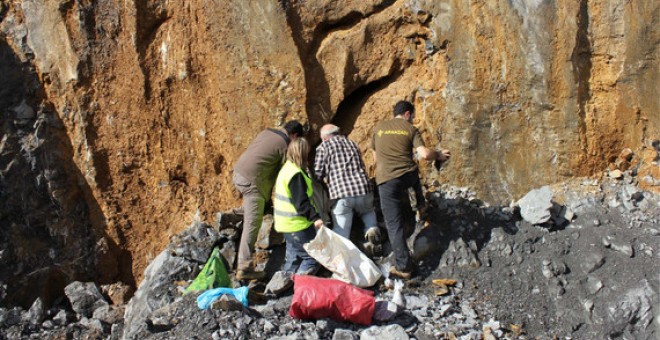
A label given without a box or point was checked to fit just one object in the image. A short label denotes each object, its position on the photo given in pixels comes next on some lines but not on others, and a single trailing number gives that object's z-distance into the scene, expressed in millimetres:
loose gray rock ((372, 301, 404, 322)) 5117
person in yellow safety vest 5512
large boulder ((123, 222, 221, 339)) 6066
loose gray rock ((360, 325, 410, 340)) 4812
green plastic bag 5785
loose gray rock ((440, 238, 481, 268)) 5785
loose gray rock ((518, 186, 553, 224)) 5953
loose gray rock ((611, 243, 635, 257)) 5699
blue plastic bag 5280
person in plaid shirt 5832
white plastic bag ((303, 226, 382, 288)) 5379
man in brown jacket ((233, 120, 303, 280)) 5973
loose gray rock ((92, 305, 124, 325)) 6535
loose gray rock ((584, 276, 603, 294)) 5516
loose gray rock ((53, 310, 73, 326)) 6566
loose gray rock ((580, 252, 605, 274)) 5645
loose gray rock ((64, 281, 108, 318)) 6738
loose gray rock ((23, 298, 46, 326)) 6527
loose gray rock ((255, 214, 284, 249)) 6398
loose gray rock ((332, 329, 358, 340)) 4820
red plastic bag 4988
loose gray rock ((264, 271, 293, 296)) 5590
